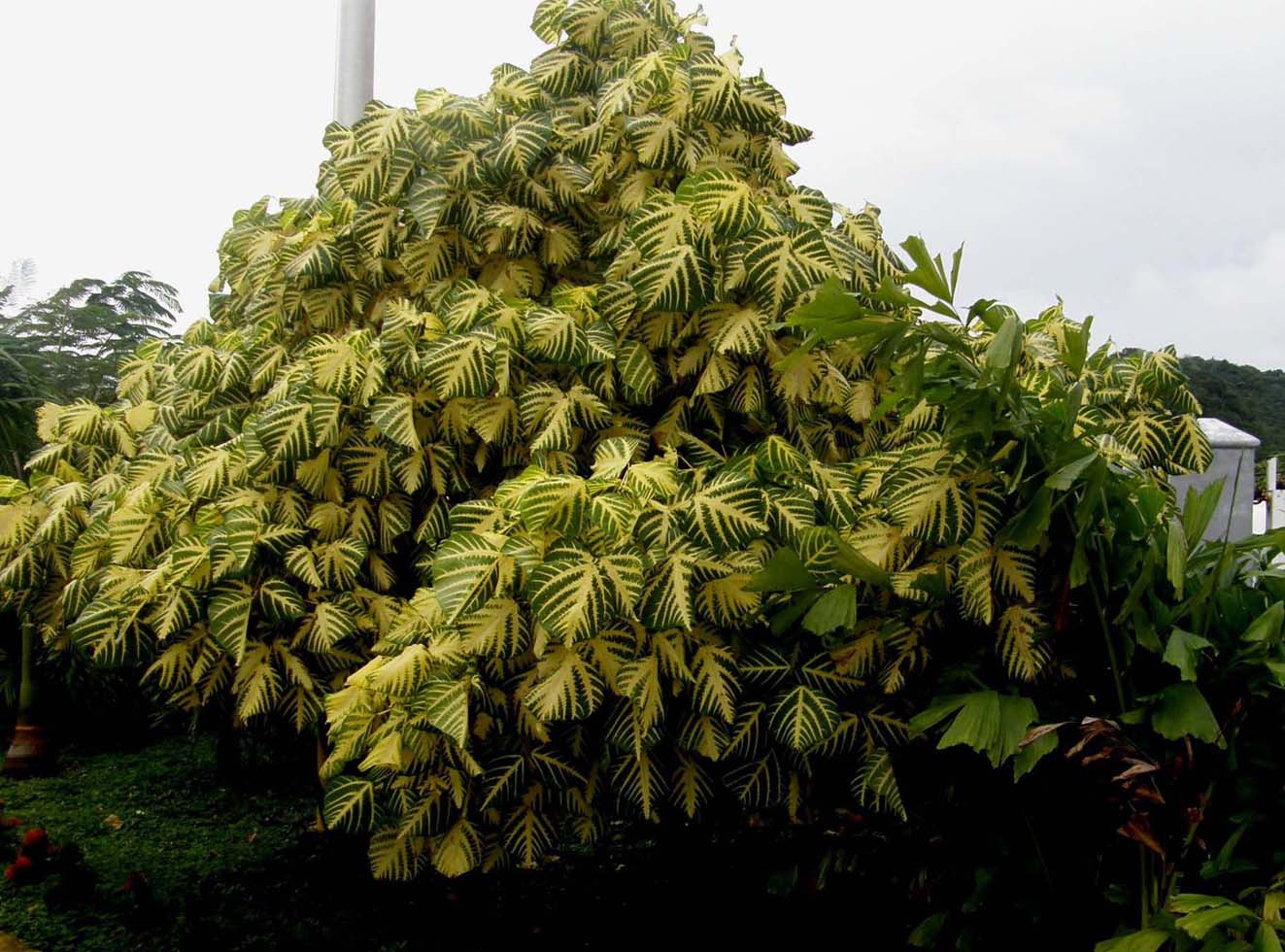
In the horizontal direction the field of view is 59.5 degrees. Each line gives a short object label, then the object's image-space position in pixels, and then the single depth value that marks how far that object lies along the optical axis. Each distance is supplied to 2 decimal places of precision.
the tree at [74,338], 5.66
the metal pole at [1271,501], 6.46
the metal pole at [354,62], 4.73
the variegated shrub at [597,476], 2.08
